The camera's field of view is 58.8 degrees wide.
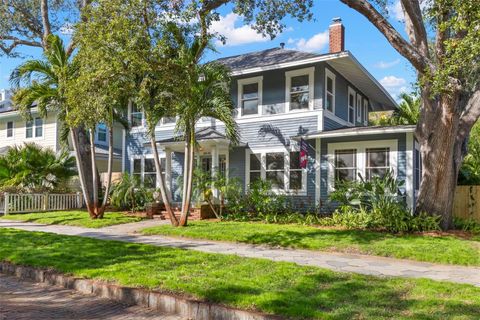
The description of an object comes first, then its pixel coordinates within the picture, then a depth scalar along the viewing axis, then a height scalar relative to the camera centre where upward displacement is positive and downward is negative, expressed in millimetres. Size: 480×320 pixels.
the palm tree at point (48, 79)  13734 +3234
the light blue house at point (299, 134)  14945 +1586
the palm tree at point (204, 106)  11726 +2013
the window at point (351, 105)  18969 +3307
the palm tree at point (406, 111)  22583 +3768
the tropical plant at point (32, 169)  18866 +356
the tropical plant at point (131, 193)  17672 -669
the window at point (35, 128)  26031 +2965
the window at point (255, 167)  17031 +442
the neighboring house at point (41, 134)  25141 +2633
